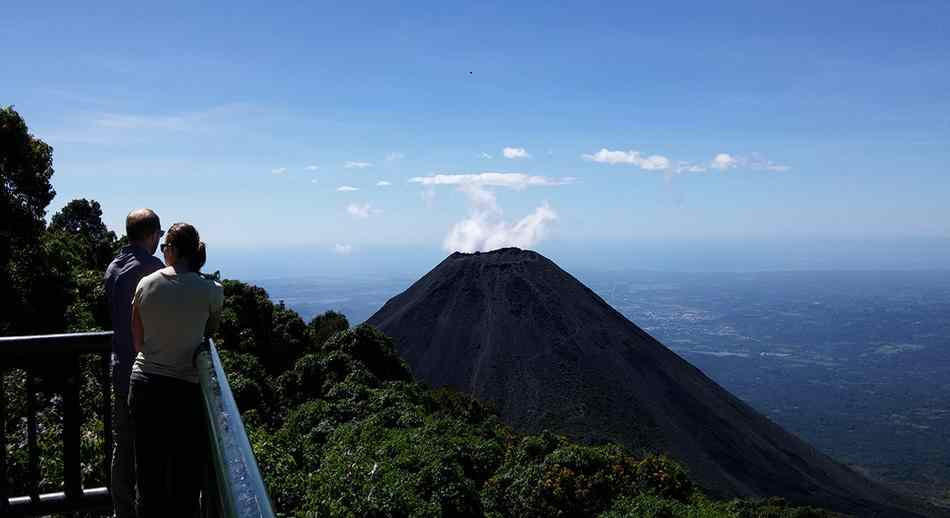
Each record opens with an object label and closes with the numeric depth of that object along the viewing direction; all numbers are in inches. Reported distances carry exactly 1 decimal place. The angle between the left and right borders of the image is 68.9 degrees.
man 153.0
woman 120.5
